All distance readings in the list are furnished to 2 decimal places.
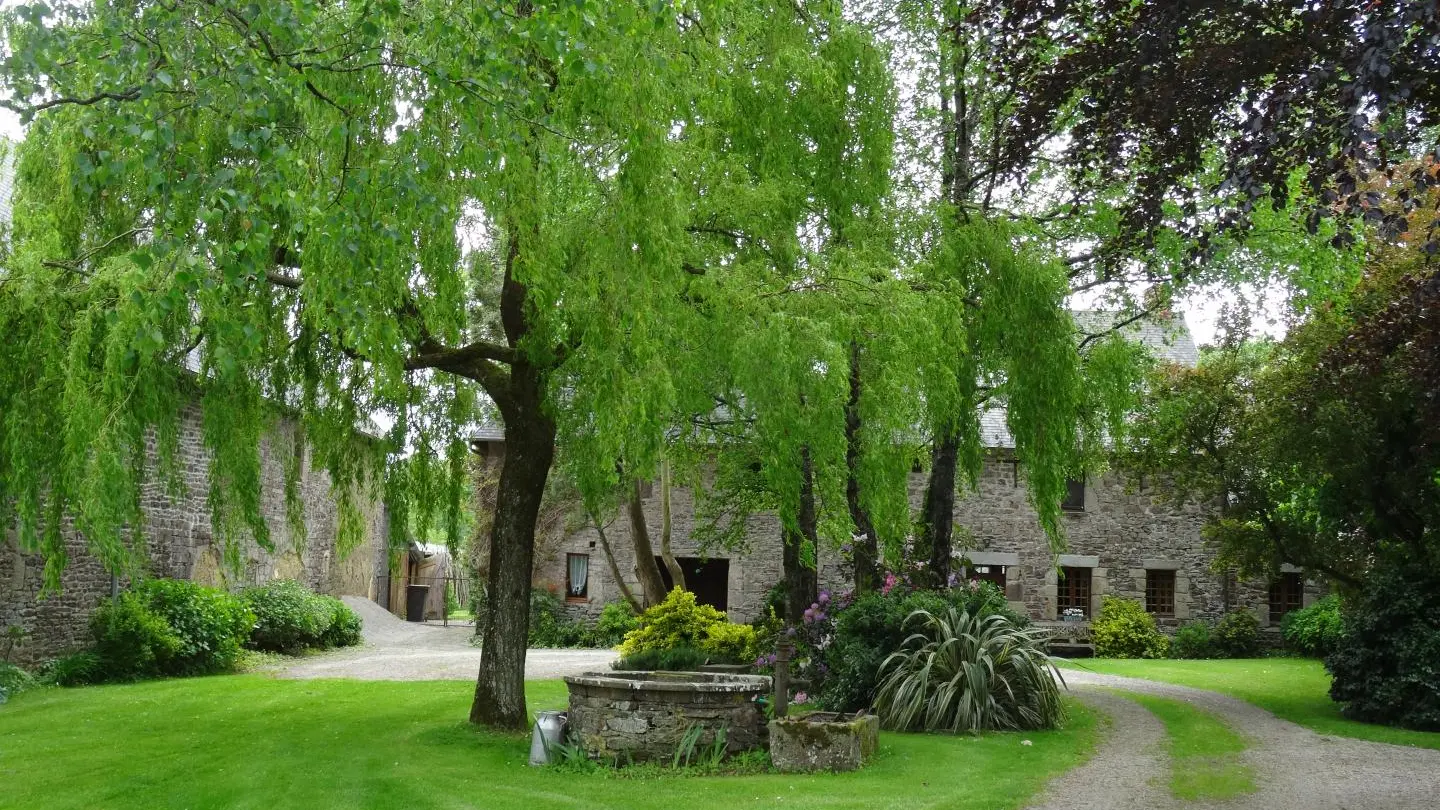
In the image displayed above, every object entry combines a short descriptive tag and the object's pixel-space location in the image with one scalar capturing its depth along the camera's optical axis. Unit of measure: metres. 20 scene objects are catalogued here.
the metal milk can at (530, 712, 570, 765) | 9.49
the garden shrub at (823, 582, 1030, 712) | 11.88
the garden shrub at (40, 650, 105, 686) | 15.02
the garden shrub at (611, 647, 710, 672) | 14.99
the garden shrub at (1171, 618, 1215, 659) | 22.39
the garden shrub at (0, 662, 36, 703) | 13.87
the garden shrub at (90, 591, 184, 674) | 15.63
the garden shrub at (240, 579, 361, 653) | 19.36
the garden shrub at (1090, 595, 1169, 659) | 22.47
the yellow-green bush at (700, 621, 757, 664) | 15.52
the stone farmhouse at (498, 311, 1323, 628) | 23.41
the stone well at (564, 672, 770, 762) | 9.43
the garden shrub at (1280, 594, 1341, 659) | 20.47
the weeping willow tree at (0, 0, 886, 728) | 5.21
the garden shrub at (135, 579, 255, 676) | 16.28
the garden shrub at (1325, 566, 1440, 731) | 11.62
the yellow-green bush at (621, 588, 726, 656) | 16.19
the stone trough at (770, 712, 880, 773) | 9.10
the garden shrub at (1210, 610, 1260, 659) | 22.41
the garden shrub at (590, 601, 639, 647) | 22.86
